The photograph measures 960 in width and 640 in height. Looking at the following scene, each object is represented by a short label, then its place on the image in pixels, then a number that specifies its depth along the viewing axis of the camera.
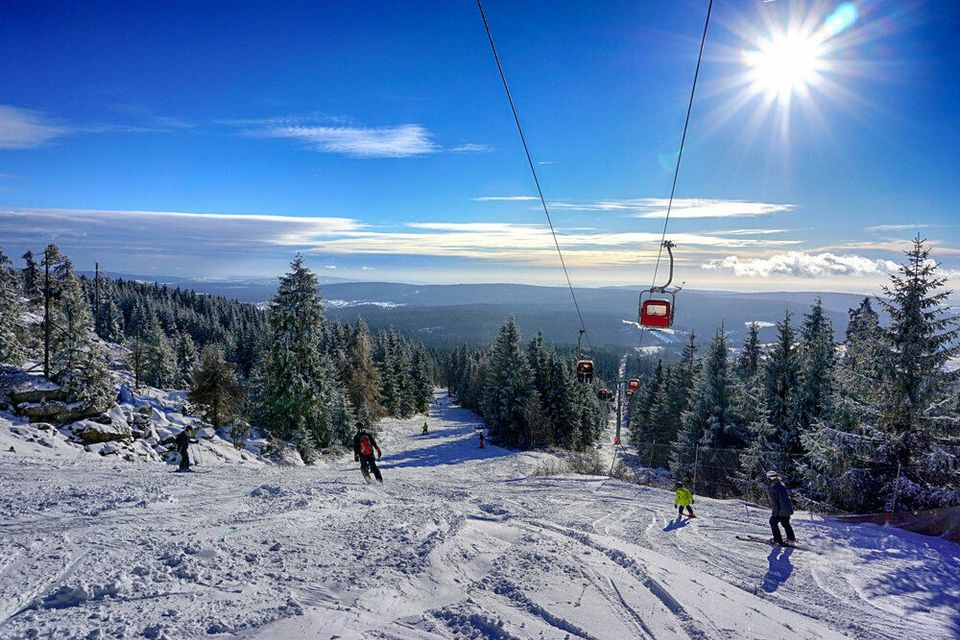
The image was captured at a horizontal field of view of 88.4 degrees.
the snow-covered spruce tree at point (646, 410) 47.33
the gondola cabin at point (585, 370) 25.06
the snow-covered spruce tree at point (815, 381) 25.17
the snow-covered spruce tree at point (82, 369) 19.34
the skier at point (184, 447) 15.39
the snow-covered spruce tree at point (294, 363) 28.36
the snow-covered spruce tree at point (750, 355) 36.29
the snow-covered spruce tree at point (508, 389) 40.12
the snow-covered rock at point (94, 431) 18.45
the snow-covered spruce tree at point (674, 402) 41.62
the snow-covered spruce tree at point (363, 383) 43.19
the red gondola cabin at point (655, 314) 13.98
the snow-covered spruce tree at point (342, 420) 34.78
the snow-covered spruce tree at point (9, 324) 30.02
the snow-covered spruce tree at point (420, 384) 62.06
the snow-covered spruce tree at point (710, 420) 29.00
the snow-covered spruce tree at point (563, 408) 41.16
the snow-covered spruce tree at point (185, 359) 56.69
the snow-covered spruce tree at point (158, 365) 55.66
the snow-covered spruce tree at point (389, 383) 54.97
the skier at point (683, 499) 12.59
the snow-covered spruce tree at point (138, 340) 47.91
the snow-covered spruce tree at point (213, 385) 28.92
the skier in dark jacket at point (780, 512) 10.25
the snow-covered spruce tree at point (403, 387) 56.59
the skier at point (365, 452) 14.70
